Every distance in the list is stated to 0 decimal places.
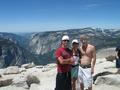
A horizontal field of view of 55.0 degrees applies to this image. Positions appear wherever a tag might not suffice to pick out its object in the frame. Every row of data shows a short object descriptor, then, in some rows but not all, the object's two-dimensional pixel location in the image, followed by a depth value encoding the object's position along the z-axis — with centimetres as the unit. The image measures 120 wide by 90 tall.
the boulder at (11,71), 1120
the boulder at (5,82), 704
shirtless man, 430
